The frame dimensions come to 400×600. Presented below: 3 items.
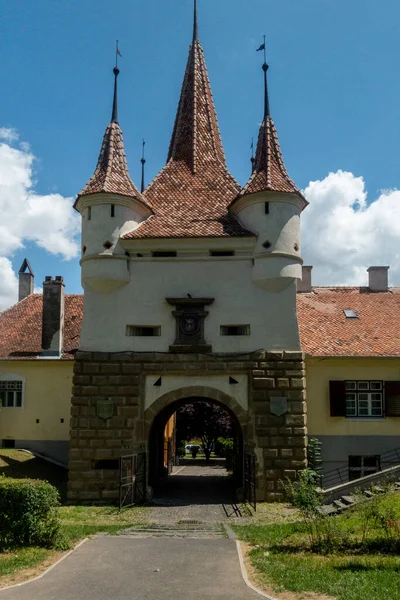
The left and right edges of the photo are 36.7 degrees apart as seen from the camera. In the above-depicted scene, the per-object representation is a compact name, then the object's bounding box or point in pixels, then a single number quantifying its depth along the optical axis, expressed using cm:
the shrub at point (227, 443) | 3428
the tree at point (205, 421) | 4069
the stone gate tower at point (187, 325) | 2084
